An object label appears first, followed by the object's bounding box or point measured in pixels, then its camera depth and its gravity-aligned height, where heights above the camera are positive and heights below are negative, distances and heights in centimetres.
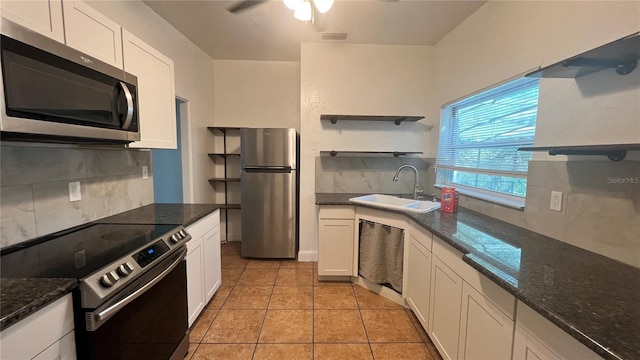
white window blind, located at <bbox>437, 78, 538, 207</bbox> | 176 +17
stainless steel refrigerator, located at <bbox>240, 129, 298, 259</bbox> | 317 -44
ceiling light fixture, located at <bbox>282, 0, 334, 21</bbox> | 159 +99
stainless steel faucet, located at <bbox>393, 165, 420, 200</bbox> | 273 -35
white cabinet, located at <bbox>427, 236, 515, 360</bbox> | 109 -78
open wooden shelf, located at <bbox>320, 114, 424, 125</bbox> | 287 +49
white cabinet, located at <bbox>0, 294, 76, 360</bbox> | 74 -57
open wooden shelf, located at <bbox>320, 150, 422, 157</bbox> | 301 +9
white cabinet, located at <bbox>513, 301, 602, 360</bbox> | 78 -61
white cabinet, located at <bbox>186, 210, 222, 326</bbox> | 186 -86
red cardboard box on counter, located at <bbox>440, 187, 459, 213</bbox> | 216 -34
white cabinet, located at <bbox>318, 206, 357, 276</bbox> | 266 -87
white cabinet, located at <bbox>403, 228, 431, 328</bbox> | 183 -89
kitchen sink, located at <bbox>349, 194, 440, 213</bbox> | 228 -44
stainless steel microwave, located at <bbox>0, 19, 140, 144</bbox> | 91 +27
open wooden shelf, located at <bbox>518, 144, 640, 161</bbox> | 104 +5
